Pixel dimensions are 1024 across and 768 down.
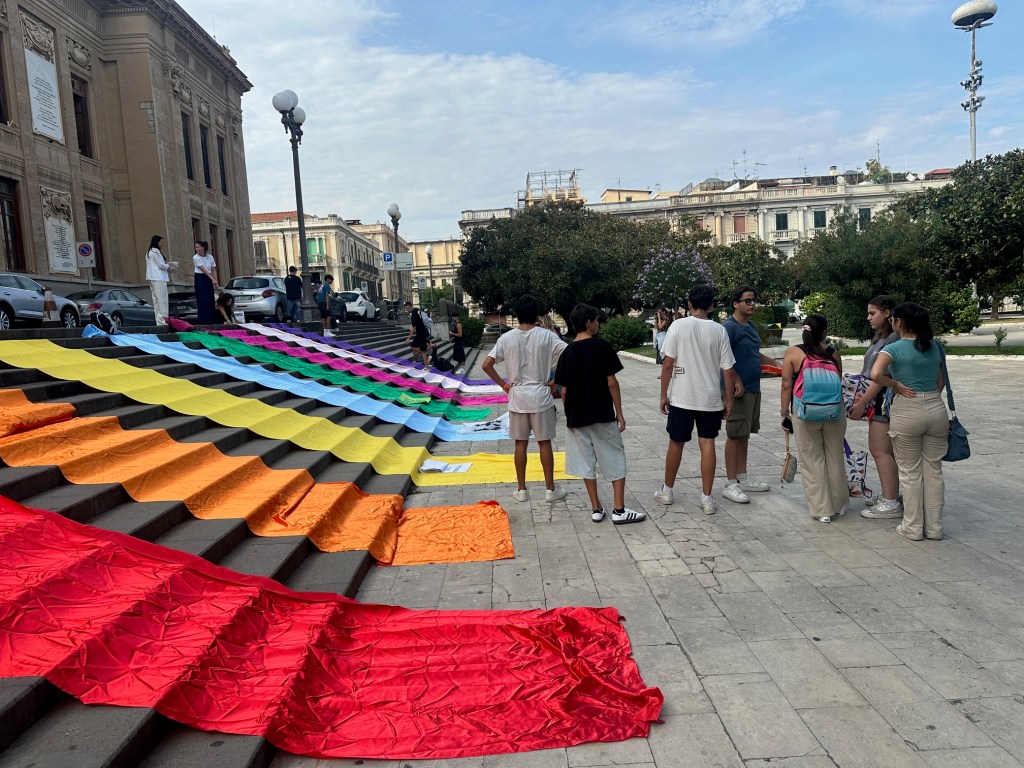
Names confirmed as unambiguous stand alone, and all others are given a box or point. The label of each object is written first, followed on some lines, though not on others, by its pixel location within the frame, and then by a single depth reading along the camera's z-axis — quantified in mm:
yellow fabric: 7113
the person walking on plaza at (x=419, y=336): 16422
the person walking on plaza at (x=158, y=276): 11852
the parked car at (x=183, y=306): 18219
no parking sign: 19328
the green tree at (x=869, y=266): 20250
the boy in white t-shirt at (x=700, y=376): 5711
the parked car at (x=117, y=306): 16531
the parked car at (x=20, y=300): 13148
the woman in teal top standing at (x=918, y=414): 4902
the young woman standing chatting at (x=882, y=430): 5449
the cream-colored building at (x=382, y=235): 104312
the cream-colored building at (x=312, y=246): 68438
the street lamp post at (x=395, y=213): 24969
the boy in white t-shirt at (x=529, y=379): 6254
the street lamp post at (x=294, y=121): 15273
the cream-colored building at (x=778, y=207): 63781
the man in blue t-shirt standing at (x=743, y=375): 6113
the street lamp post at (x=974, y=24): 29109
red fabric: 2834
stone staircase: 2539
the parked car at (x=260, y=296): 19344
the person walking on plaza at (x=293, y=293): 18781
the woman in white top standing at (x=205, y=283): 12688
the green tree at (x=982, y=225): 18656
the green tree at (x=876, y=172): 67125
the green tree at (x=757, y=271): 49469
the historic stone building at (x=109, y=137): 19672
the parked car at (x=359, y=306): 29766
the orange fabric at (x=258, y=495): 4945
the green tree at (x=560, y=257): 34469
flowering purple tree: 26781
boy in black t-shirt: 5582
